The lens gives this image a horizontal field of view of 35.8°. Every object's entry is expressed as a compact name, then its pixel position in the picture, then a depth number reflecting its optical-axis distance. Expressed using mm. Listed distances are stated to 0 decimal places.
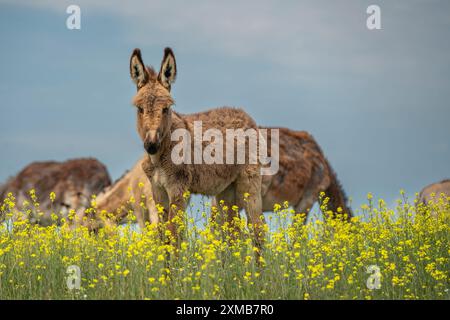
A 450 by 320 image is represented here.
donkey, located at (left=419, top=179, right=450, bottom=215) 20639
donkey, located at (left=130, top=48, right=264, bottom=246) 9586
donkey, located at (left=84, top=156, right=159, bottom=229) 14631
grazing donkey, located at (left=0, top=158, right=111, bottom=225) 21250
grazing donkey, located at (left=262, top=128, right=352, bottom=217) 17656
